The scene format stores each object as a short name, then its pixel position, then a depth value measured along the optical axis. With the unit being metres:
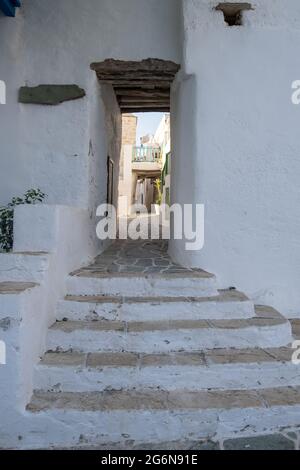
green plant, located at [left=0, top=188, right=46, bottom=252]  4.17
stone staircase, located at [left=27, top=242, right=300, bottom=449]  2.45
